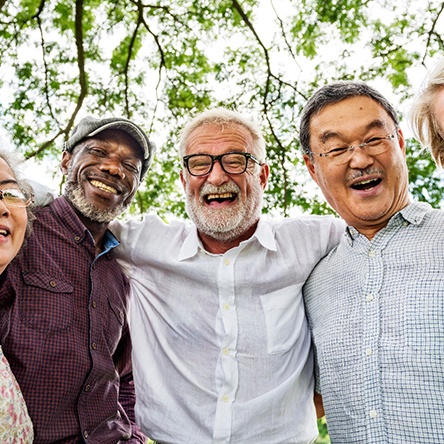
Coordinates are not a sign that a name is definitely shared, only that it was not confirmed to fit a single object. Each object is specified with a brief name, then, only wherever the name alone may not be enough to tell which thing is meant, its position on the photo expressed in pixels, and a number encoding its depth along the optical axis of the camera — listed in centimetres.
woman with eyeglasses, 62
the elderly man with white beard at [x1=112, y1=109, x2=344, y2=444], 82
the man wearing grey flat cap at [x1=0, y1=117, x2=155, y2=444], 75
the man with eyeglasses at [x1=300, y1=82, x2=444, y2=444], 69
